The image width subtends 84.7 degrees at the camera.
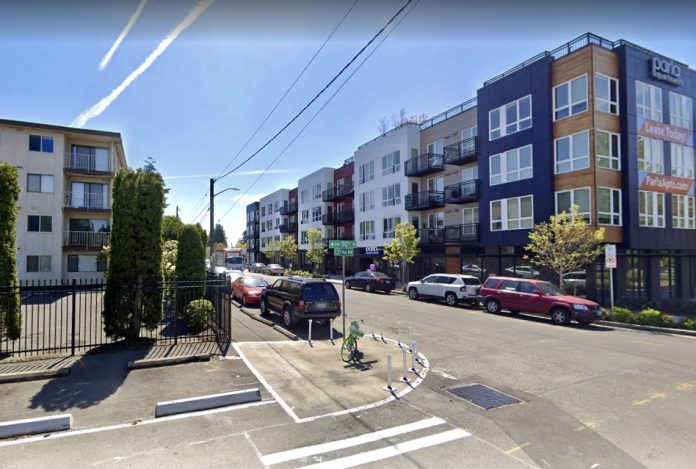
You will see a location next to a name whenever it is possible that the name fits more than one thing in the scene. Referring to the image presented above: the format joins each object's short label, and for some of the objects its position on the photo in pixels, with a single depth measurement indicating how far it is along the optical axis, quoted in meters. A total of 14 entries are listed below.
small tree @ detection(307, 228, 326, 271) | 41.81
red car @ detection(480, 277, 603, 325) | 14.25
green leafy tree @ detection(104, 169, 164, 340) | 9.37
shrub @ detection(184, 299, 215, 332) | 11.25
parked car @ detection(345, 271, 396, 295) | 26.48
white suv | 19.58
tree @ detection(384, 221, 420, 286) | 26.75
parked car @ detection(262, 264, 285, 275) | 48.38
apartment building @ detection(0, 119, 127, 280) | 24.86
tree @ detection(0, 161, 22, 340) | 8.41
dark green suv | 12.53
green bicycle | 8.90
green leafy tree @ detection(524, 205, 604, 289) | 16.72
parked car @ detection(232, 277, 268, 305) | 18.19
